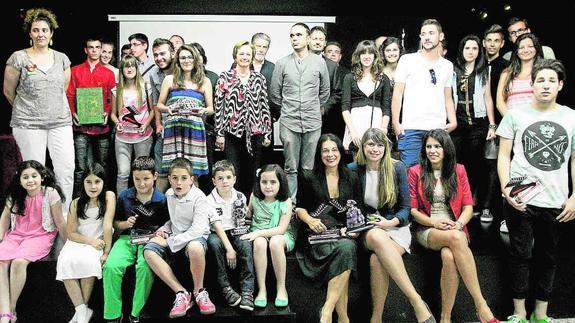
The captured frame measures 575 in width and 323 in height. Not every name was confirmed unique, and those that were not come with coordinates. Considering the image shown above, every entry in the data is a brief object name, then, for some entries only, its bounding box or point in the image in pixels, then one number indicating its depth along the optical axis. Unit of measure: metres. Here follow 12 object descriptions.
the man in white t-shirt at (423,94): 4.44
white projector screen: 6.54
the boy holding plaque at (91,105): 4.84
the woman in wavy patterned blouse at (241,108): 4.51
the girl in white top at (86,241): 3.74
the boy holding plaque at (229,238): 3.77
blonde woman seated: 3.72
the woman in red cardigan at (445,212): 3.75
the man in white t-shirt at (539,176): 3.72
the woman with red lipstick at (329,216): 3.76
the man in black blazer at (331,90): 5.04
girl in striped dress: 4.36
